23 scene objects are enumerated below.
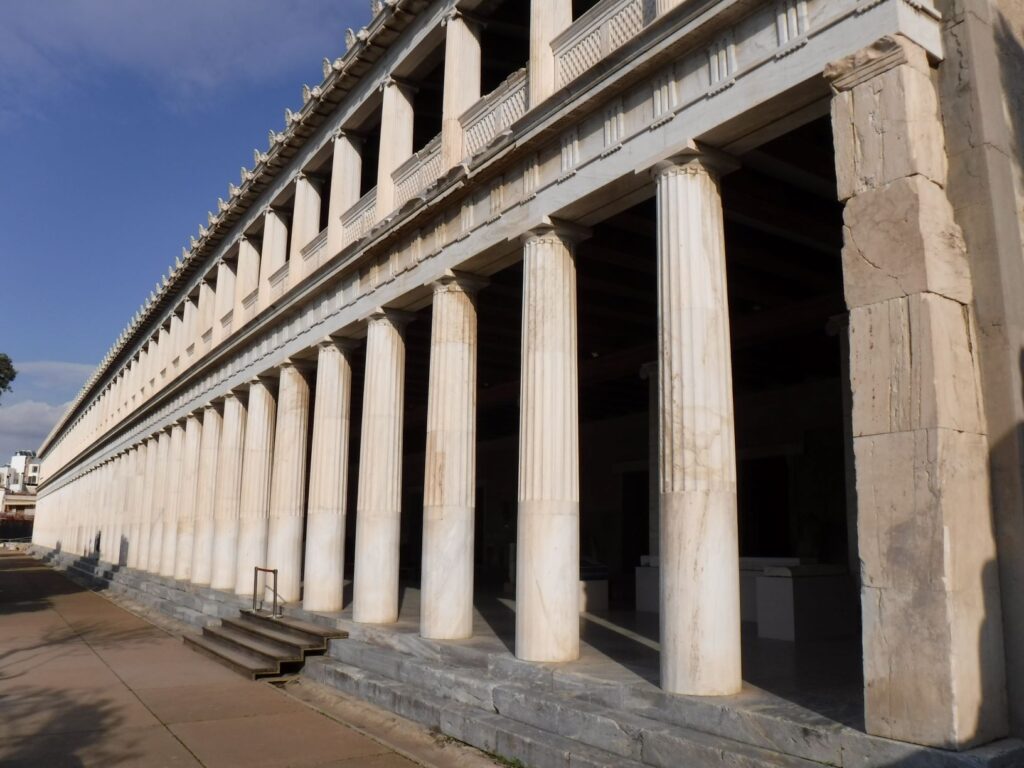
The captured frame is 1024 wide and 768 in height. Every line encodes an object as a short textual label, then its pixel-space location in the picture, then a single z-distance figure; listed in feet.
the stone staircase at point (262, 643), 37.96
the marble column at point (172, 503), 77.36
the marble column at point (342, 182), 48.32
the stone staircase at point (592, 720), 17.76
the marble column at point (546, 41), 31.17
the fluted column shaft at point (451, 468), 33.63
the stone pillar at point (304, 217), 53.78
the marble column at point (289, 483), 51.03
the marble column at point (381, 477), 39.47
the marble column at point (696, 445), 22.07
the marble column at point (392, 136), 42.50
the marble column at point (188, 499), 72.18
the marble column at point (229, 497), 62.03
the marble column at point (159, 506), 82.33
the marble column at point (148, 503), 89.25
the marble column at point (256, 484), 57.26
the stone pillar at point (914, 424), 17.02
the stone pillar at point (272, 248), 59.60
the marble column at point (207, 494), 67.46
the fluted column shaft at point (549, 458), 27.86
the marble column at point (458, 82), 37.09
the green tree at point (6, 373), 114.93
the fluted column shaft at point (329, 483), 45.16
